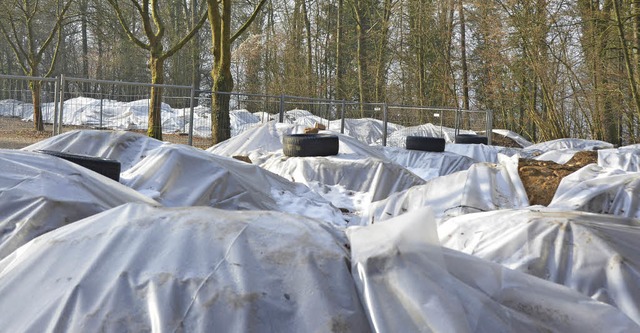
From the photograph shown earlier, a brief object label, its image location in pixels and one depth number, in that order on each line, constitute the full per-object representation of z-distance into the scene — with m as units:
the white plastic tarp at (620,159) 8.52
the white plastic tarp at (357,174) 8.47
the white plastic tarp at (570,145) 14.68
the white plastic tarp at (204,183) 5.39
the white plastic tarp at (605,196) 4.12
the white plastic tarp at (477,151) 12.82
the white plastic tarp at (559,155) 10.20
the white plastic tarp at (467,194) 4.94
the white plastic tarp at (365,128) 17.27
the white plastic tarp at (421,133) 16.45
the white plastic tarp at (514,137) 18.91
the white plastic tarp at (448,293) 1.92
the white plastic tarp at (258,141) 10.98
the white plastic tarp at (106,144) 6.72
